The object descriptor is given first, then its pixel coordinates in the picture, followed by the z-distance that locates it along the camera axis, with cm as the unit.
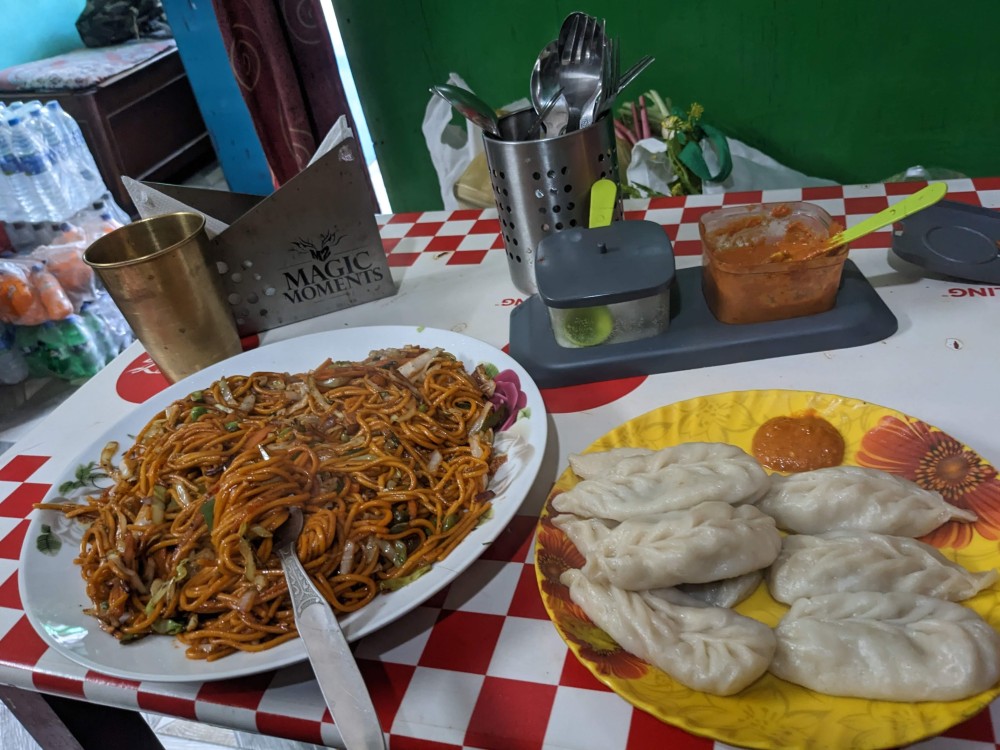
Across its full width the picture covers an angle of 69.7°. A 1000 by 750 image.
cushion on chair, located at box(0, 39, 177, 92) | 441
